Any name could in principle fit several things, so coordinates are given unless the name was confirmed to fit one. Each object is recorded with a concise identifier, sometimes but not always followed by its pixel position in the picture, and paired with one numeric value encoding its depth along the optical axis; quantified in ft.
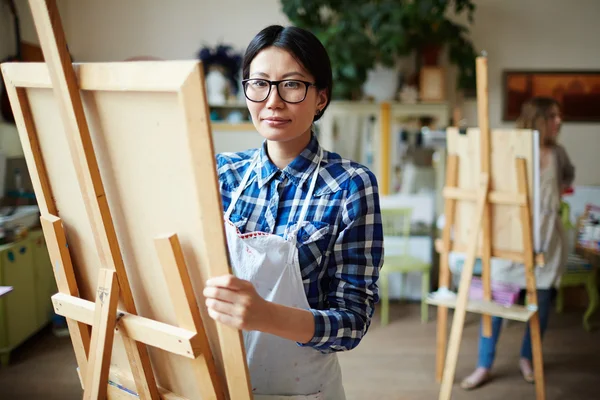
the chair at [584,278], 11.41
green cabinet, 9.11
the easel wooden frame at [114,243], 2.30
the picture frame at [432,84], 13.30
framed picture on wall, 14.26
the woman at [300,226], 3.06
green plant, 11.95
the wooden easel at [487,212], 7.16
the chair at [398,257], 11.49
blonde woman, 8.41
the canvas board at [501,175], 7.13
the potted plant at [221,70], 13.74
